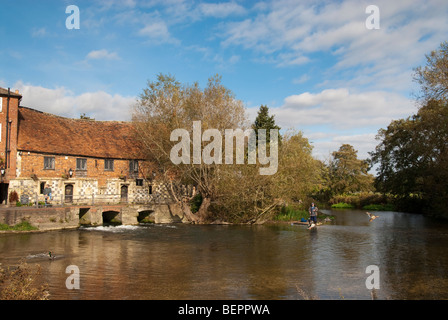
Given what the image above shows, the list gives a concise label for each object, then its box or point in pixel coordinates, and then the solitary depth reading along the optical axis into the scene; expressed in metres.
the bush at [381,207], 55.97
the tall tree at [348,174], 69.50
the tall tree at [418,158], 34.78
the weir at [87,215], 27.19
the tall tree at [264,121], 53.72
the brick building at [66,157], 32.72
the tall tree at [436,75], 28.75
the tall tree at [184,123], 33.03
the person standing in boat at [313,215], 29.83
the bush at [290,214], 35.92
